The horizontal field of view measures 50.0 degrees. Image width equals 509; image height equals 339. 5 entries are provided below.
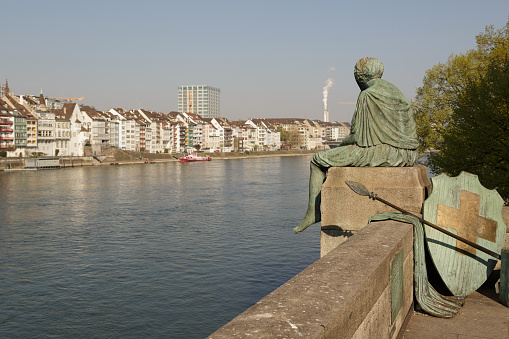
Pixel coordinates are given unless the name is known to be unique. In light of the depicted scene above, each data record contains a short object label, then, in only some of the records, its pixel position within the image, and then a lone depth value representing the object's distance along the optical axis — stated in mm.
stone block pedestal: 6496
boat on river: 142225
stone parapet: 2781
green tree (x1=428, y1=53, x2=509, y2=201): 20328
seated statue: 7008
